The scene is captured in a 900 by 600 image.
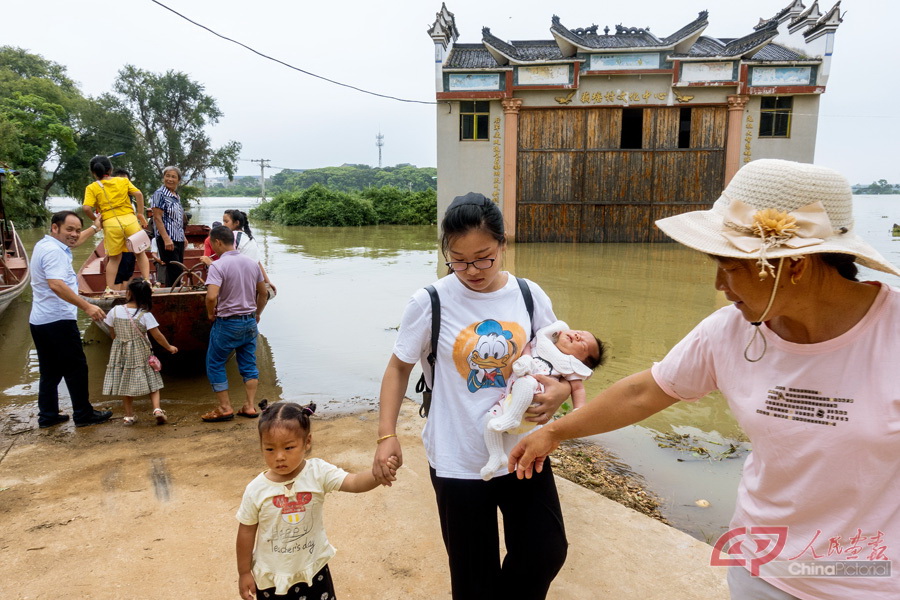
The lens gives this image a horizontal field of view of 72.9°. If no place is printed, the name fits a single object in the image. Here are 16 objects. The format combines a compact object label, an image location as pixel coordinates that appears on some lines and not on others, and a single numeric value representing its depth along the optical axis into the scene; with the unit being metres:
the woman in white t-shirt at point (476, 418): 2.01
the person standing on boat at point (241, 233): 6.09
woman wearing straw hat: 1.28
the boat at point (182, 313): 5.94
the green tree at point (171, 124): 40.25
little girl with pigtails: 2.02
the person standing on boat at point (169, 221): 7.59
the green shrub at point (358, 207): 30.92
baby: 1.97
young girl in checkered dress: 4.99
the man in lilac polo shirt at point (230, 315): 4.97
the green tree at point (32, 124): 23.42
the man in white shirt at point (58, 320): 4.61
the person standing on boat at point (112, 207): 6.91
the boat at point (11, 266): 9.22
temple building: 16.94
